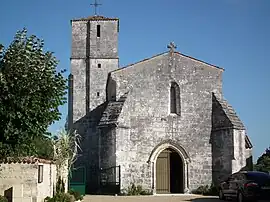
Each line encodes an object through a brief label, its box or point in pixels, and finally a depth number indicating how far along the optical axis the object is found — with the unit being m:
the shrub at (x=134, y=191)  25.55
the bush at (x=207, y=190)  26.62
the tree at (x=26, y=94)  13.79
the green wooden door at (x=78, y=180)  25.50
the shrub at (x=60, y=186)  20.72
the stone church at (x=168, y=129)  26.27
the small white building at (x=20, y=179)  15.88
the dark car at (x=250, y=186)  18.64
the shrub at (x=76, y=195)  20.87
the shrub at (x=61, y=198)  17.70
